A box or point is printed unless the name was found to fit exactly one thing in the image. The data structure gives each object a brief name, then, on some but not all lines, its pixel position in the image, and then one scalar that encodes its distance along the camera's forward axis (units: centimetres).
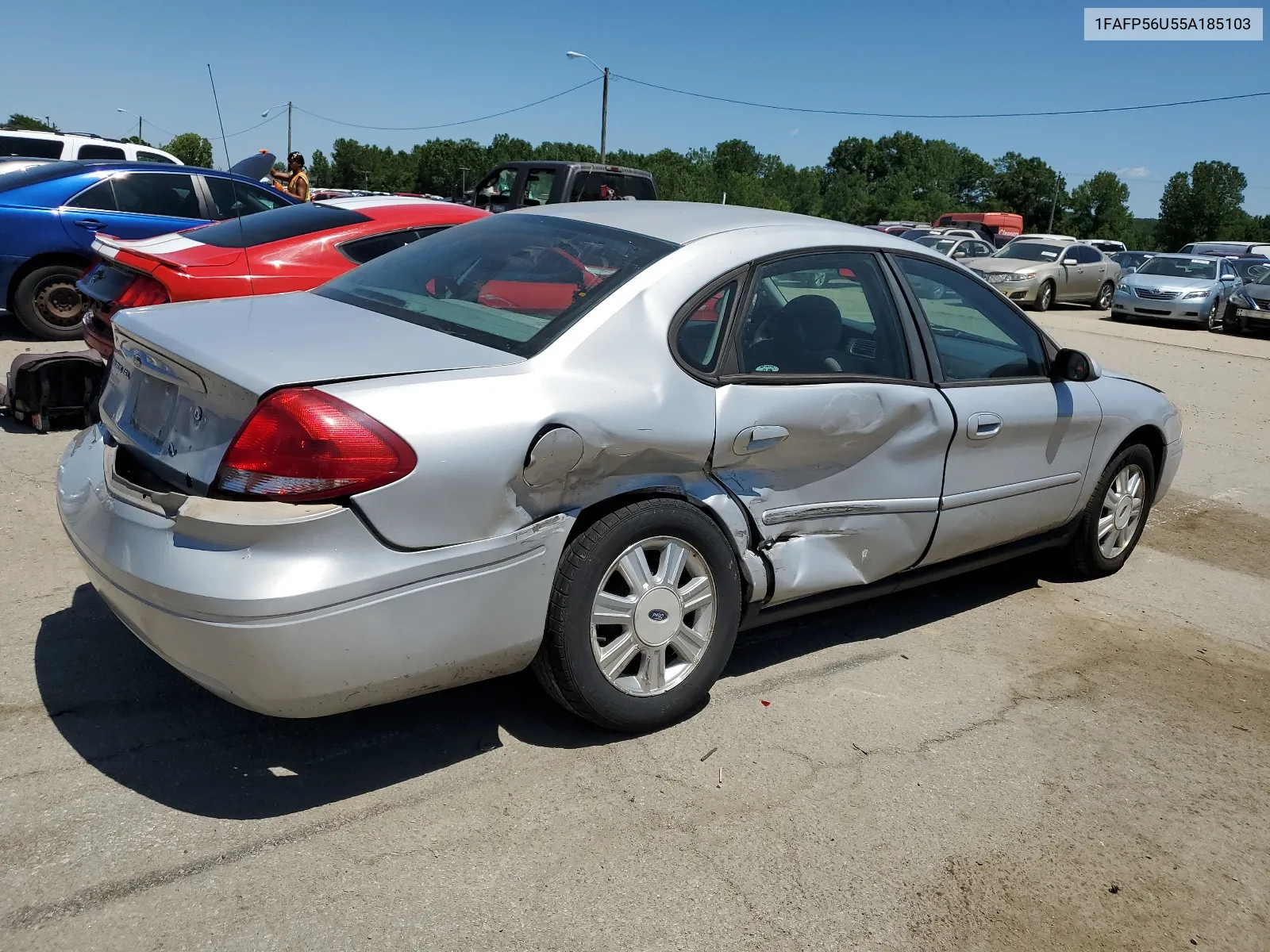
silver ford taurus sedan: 264
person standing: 1342
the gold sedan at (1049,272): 2289
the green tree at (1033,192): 9688
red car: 568
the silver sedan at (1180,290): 2111
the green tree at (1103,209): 9281
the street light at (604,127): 4331
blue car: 885
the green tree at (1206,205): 8188
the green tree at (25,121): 7274
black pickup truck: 1334
